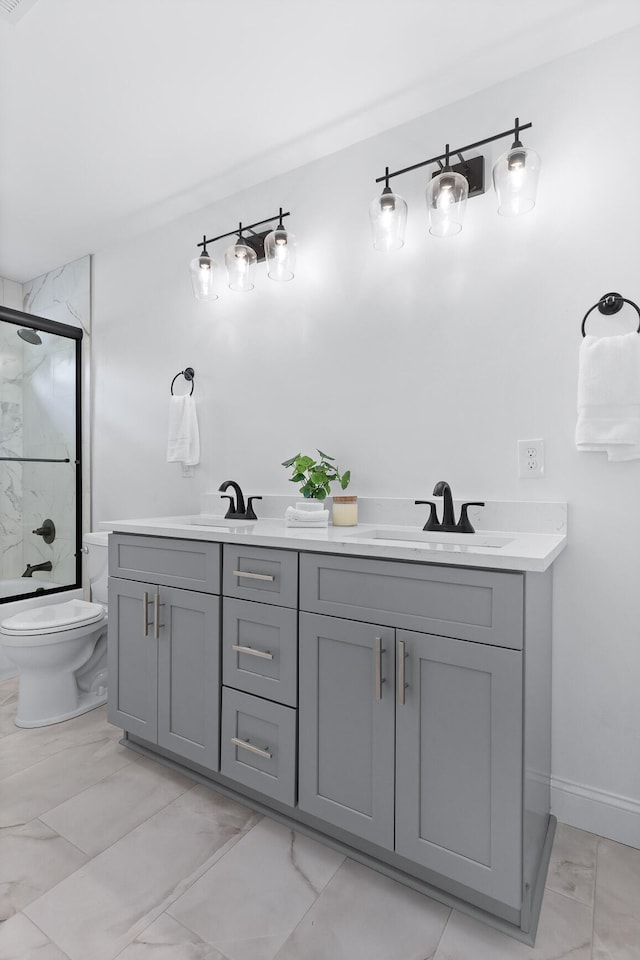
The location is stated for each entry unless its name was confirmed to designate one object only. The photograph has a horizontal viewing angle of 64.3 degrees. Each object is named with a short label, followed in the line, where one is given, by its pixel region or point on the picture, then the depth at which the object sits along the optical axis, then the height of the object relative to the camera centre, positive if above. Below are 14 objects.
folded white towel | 1.81 -0.15
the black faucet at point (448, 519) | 1.70 -0.14
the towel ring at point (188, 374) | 2.55 +0.51
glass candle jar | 1.92 -0.13
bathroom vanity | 1.19 -0.59
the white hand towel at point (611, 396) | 1.47 +0.24
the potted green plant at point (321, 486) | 1.92 -0.04
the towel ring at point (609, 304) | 1.54 +0.53
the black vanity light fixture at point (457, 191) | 1.58 +0.94
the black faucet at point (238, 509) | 2.20 -0.15
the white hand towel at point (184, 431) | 2.48 +0.22
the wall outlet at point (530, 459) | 1.67 +0.06
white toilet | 2.18 -0.82
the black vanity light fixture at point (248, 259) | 2.10 +0.95
